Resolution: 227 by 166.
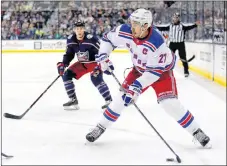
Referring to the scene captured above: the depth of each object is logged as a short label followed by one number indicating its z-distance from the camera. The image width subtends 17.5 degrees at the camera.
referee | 12.51
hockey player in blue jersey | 6.95
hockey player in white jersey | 4.40
